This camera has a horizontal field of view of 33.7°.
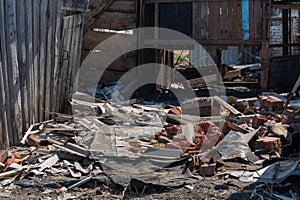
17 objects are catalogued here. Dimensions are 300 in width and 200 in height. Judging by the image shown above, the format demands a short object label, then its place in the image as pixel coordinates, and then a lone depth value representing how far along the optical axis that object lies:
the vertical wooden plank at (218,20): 13.24
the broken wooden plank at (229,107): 10.00
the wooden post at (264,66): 13.12
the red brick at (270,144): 7.46
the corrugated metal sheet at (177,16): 13.45
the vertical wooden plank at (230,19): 13.21
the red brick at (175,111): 9.87
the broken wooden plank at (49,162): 6.70
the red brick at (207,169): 6.61
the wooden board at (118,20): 13.45
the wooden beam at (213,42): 13.23
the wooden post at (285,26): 15.68
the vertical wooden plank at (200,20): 13.33
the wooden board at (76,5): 9.17
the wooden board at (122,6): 13.48
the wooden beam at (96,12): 13.41
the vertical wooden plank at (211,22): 13.27
